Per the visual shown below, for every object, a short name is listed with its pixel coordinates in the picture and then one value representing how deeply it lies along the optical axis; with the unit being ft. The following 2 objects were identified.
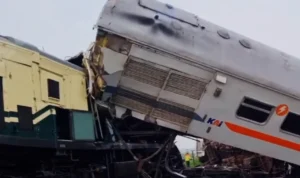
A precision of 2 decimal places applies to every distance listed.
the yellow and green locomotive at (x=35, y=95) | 15.56
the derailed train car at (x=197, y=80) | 19.63
